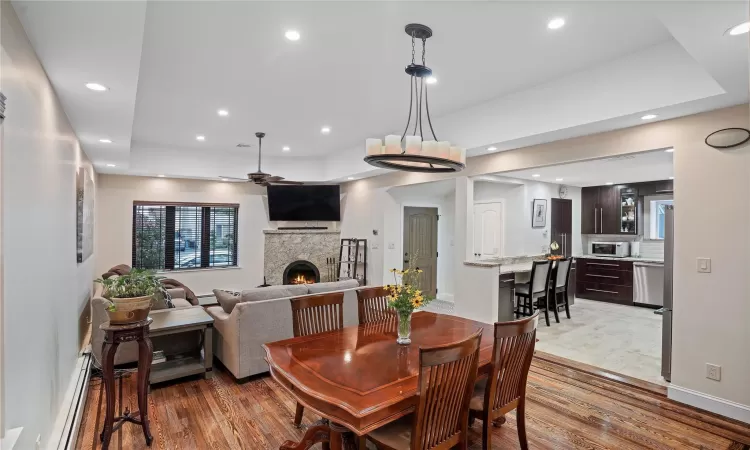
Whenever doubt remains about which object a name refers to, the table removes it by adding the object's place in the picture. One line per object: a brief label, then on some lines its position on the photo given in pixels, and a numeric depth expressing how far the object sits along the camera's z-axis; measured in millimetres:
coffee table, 3482
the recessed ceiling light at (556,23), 2496
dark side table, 2471
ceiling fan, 5508
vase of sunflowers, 2492
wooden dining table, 1718
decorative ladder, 7465
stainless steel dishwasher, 6816
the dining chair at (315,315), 2864
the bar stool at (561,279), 5848
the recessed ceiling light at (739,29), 1845
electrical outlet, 3051
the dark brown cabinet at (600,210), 7906
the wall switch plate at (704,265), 3092
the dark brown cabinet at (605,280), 7219
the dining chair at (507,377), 2107
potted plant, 2480
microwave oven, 7703
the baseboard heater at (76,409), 2396
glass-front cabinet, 7602
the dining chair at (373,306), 3256
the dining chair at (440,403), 1711
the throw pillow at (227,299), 3789
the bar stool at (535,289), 5426
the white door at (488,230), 7184
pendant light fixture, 2602
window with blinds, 7016
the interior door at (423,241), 7352
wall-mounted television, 7934
